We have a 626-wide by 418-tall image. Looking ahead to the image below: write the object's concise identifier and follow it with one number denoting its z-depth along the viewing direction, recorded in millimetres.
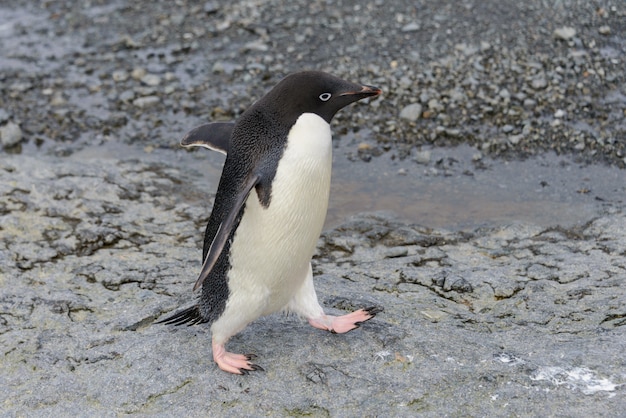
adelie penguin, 6098
